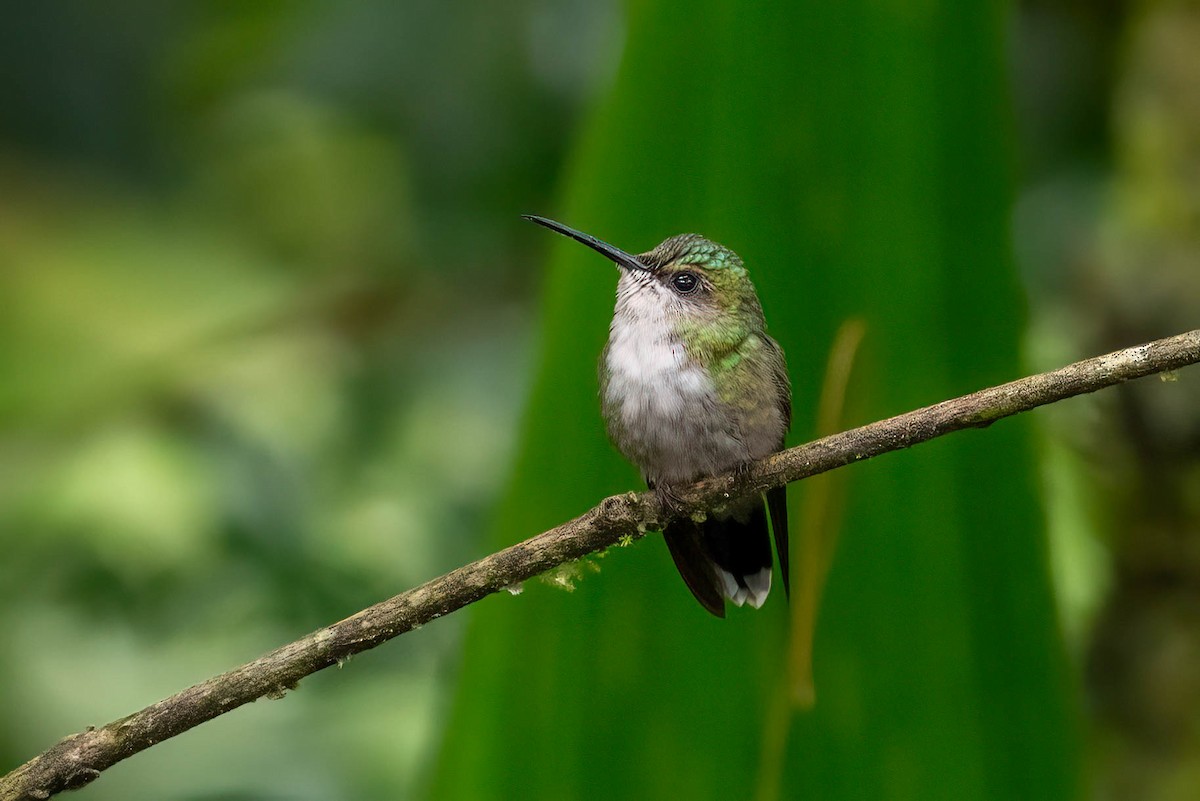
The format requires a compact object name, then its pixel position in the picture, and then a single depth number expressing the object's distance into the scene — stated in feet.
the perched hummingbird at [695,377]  9.45
